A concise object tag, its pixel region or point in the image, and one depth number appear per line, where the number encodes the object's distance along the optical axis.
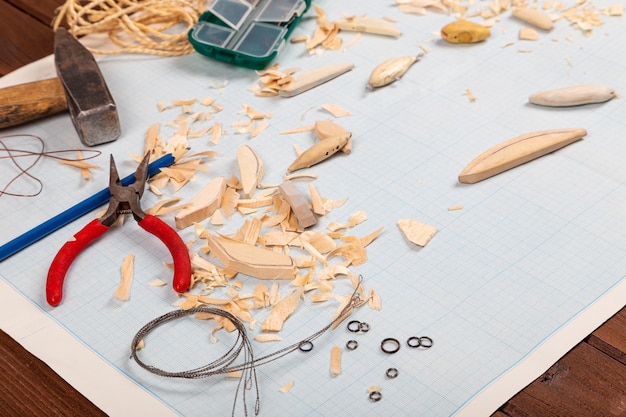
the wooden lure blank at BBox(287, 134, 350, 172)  1.00
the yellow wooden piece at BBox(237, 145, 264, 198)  0.96
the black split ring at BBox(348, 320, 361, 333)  0.80
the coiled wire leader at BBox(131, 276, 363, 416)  0.76
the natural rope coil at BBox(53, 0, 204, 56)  1.23
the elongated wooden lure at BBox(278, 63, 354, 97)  1.14
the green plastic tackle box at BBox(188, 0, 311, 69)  1.19
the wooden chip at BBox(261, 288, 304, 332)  0.80
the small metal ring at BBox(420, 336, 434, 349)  0.78
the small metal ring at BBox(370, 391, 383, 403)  0.74
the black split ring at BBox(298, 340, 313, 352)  0.79
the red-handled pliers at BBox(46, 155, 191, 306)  0.84
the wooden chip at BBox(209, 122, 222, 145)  1.06
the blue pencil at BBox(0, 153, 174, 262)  0.90
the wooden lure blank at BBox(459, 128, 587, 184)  0.97
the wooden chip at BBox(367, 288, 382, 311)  0.82
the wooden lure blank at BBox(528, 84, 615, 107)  1.08
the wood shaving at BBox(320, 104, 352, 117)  1.09
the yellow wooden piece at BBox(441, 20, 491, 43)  1.20
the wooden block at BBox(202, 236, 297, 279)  0.85
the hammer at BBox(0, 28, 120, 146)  1.04
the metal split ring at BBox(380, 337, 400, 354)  0.78
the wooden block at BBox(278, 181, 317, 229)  0.91
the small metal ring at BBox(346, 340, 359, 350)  0.78
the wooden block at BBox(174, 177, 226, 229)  0.92
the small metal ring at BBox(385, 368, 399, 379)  0.76
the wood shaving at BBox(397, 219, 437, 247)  0.89
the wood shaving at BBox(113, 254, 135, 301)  0.84
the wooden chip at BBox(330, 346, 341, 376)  0.76
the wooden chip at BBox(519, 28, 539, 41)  1.22
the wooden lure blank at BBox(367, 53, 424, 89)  1.13
